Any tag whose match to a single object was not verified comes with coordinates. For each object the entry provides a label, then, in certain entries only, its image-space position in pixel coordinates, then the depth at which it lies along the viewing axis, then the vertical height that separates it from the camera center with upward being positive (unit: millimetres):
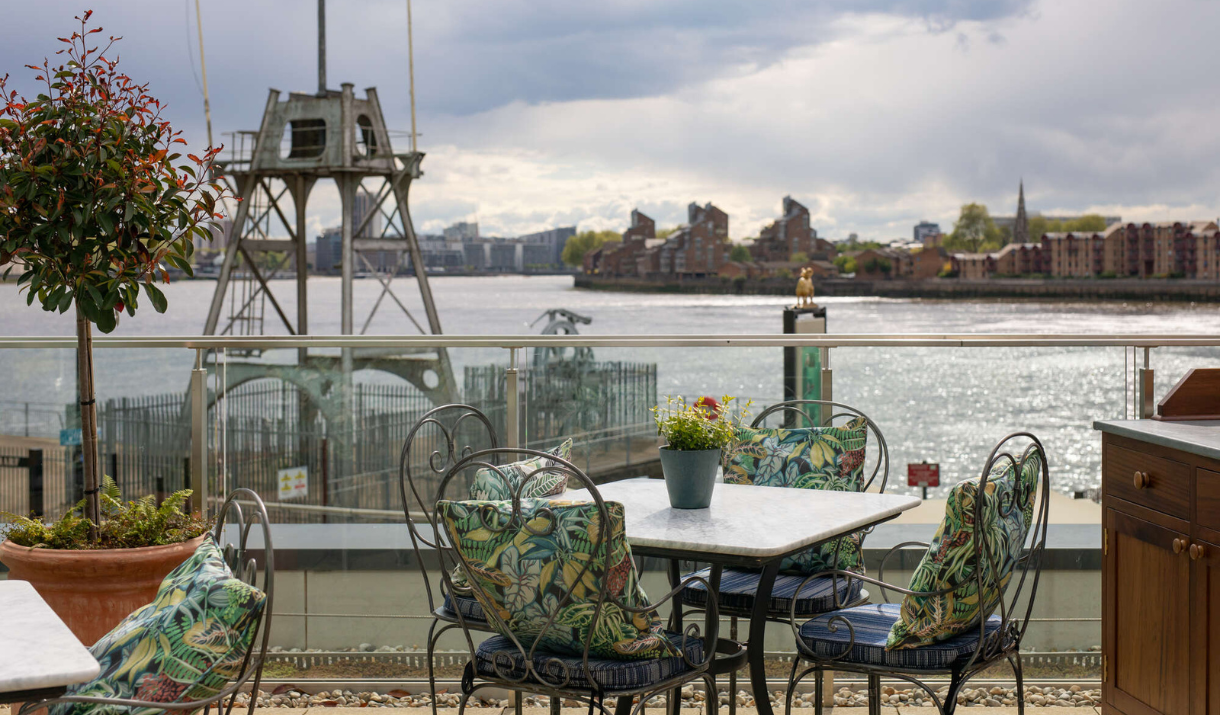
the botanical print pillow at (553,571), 2008 -516
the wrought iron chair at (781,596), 2910 -825
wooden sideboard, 2479 -680
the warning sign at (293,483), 4473 -756
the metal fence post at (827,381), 3814 -275
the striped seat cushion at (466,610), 2723 -801
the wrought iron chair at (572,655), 2012 -729
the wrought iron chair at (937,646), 2258 -785
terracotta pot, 3102 -813
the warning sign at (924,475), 4293 -705
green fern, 3279 -696
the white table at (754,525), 2303 -524
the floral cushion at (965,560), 2207 -552
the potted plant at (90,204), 3062 +328
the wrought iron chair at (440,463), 2732 -624
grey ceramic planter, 2650 -432
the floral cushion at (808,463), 3154 -490
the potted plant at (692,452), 2654 -371
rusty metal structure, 22062 +2795
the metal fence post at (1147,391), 3742 -314
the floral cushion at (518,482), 2842 -487
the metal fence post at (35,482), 4820 -804
